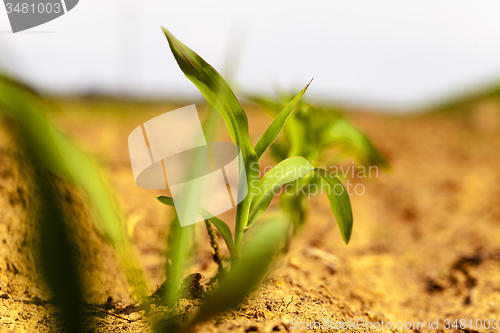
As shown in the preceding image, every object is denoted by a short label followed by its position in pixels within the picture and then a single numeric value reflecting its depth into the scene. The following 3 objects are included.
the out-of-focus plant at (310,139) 0.70
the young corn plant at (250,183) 0.49
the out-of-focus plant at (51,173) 0.40
